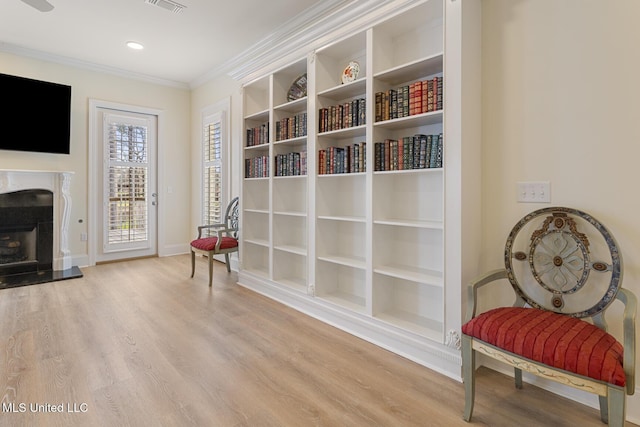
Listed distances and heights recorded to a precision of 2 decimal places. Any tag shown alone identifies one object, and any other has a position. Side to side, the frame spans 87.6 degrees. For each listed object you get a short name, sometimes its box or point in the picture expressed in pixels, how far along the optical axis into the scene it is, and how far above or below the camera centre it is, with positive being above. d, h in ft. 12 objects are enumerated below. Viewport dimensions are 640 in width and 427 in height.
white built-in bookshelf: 6.59 +0.61
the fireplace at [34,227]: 13.15 -0.58
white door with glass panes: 15.97 +1.28
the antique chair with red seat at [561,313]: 4.13 -1.61
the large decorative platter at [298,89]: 10.71 +4.06
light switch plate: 6.13 +0.41
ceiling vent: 9.92 +6.30
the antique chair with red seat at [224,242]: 12.40 -1.11
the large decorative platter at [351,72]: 9.03 +3.87
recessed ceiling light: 12.97 +6.60
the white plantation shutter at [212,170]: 15.93 +2.11
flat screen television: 12.88 +3.92
